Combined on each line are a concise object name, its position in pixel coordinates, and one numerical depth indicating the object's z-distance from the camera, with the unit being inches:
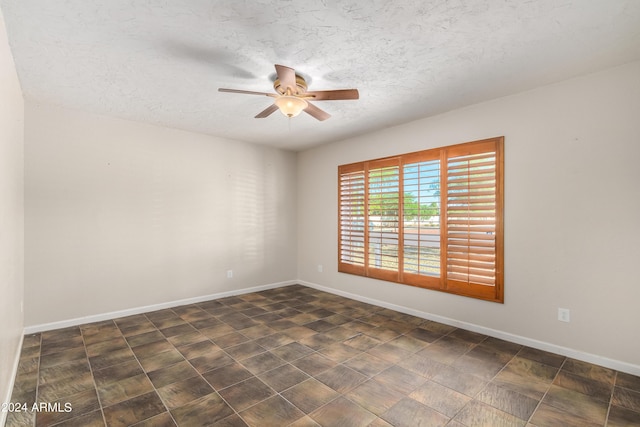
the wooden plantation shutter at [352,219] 184.5
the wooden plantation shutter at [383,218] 164.7
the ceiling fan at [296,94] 94.7
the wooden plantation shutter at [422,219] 146.6
